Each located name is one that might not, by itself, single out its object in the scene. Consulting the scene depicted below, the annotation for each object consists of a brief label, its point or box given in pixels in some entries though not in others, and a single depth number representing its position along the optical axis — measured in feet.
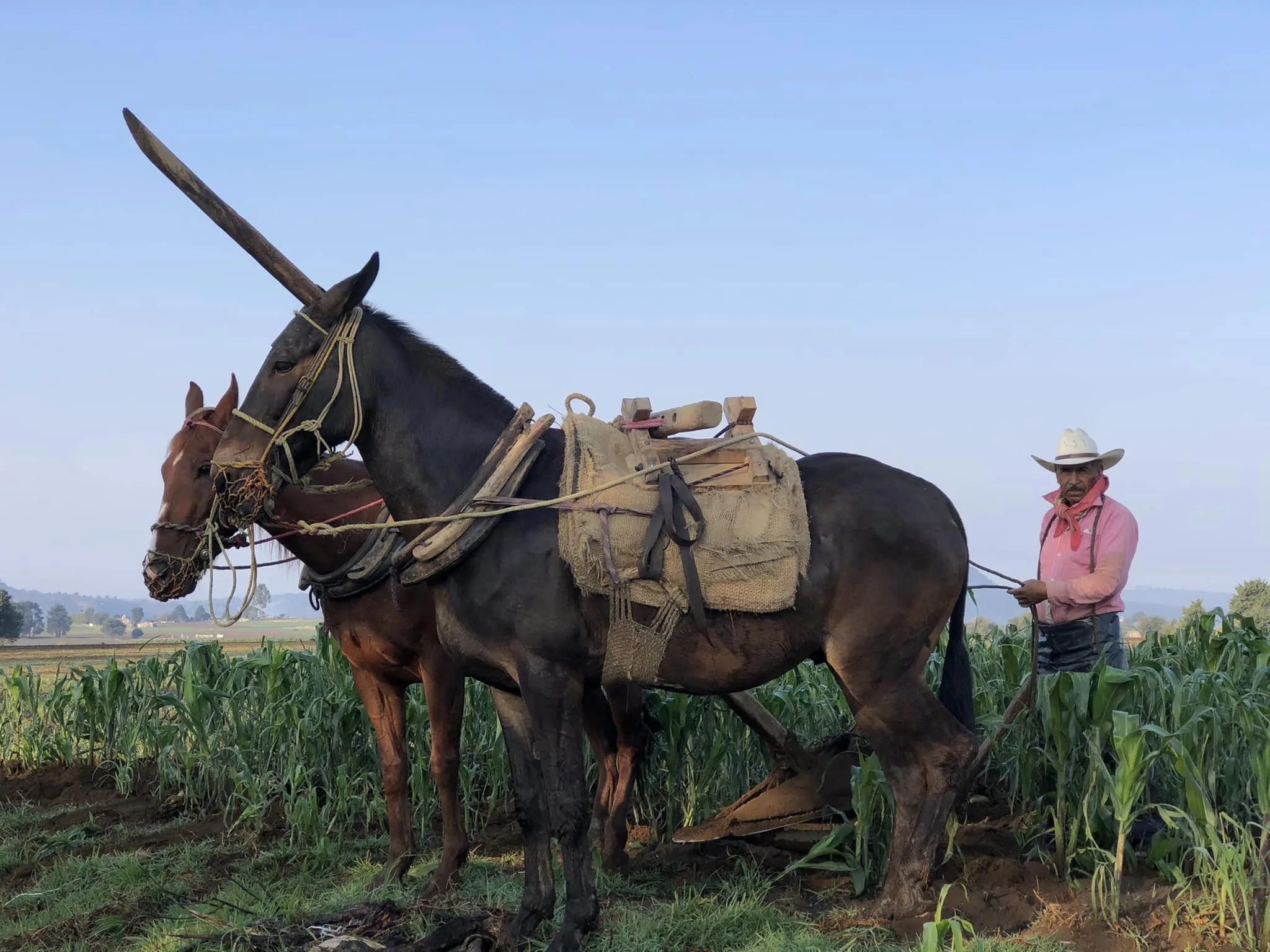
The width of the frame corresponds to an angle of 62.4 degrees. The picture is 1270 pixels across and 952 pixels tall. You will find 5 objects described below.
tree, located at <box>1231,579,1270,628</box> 101.91
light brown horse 17.28
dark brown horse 13.75
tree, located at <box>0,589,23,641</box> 160.35
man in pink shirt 17.56
